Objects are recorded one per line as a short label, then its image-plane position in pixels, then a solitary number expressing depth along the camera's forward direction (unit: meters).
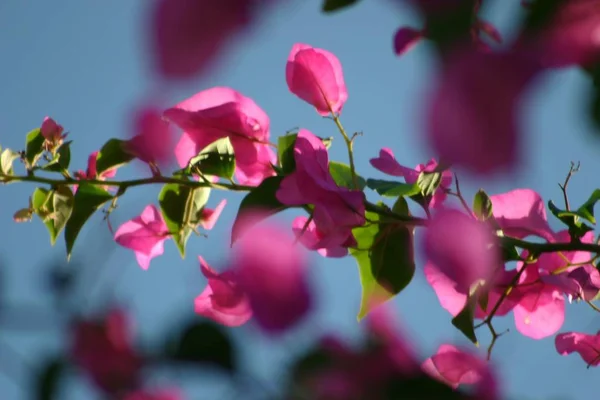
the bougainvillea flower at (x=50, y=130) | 1.94
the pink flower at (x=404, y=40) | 1.80
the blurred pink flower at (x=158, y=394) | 1.62
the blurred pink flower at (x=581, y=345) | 1.90
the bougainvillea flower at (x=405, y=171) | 1.89
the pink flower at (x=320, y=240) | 1.84
